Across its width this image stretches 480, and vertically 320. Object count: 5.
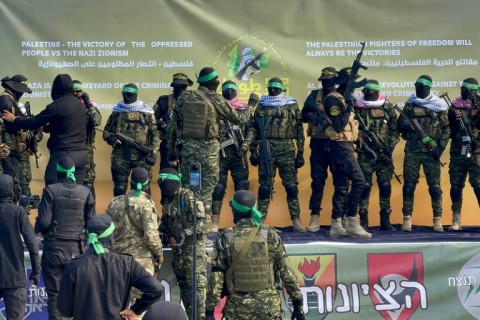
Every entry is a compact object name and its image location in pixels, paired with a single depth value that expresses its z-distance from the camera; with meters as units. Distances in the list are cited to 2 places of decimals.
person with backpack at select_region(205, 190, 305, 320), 16.23
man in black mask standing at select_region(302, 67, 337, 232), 25.41
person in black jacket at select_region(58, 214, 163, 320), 14.28
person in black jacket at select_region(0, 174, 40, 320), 19.17
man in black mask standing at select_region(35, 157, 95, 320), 19.56
